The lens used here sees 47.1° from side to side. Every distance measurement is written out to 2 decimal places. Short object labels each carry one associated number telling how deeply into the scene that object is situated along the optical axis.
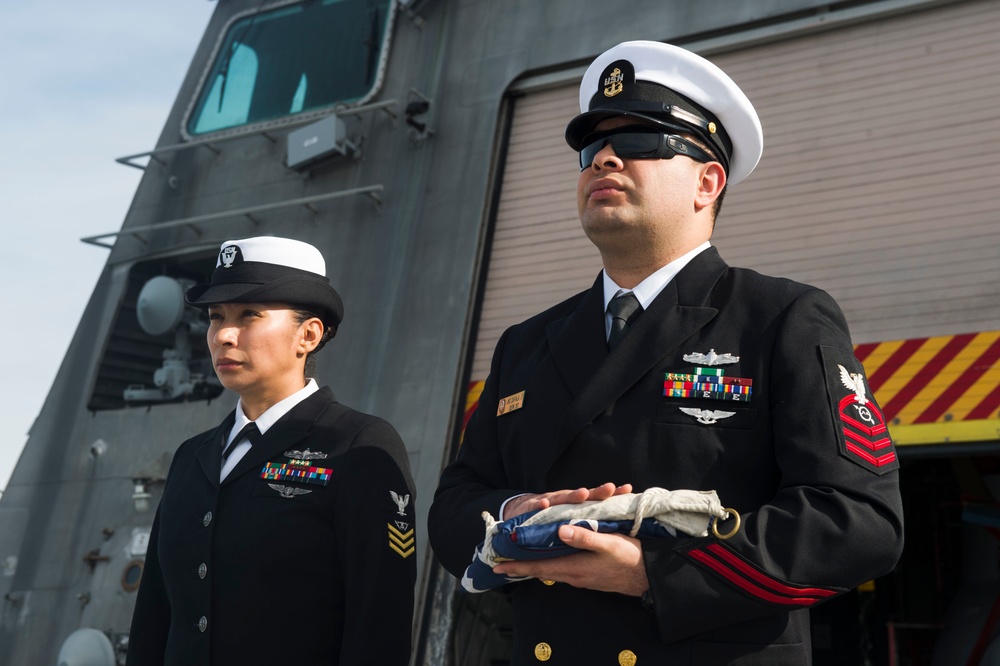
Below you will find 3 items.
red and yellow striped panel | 4.55
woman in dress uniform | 2.82
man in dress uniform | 1.91
